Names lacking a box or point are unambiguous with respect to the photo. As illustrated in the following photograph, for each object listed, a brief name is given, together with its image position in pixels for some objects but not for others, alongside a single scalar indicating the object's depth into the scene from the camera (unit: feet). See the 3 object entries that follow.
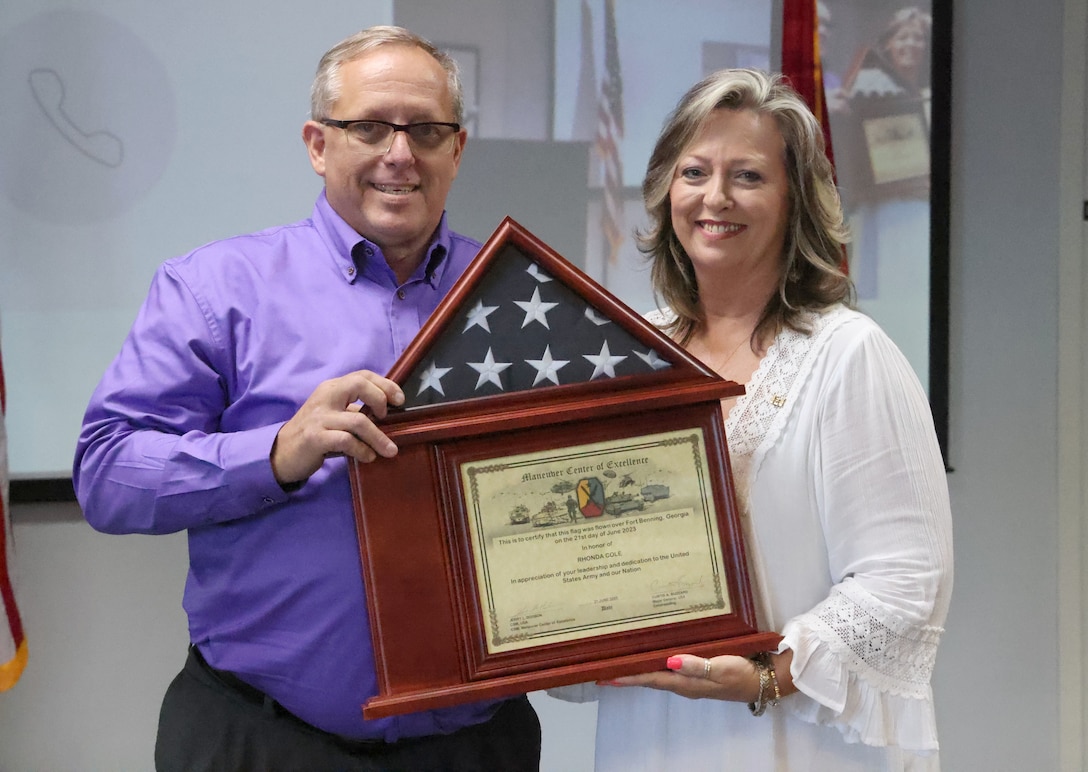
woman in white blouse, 4.31
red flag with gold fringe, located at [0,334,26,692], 6.43
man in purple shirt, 4.61
